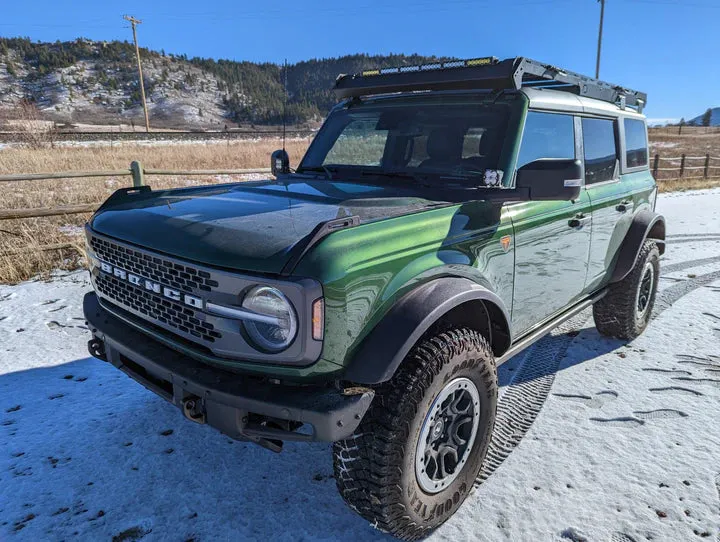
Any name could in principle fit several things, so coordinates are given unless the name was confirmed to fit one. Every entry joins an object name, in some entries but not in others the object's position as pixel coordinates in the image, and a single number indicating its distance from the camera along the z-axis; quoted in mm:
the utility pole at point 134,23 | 50094
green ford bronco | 1869
